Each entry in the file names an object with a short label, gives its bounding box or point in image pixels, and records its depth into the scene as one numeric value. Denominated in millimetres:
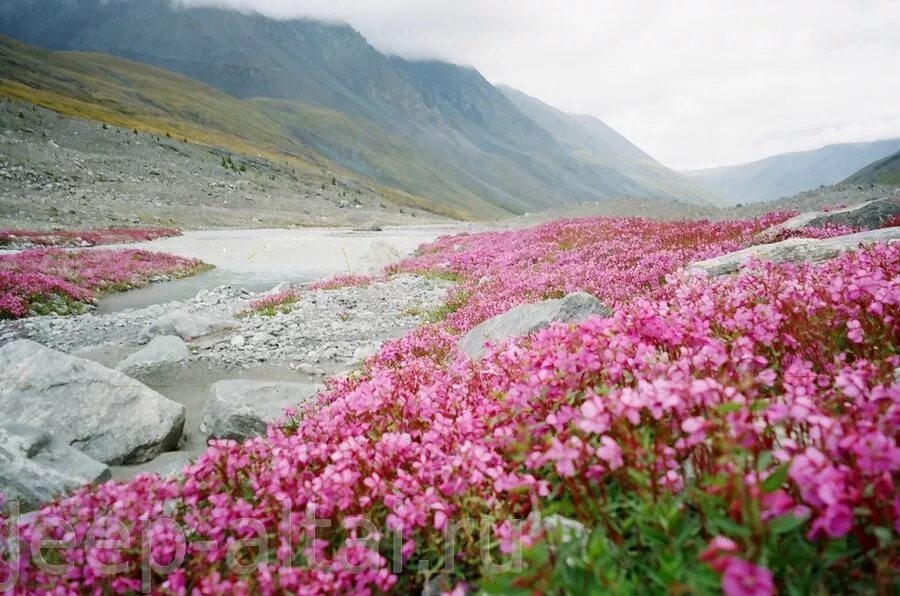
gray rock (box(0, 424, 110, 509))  4801
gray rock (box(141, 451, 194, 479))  6075
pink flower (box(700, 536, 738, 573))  1661
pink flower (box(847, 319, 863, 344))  3434
